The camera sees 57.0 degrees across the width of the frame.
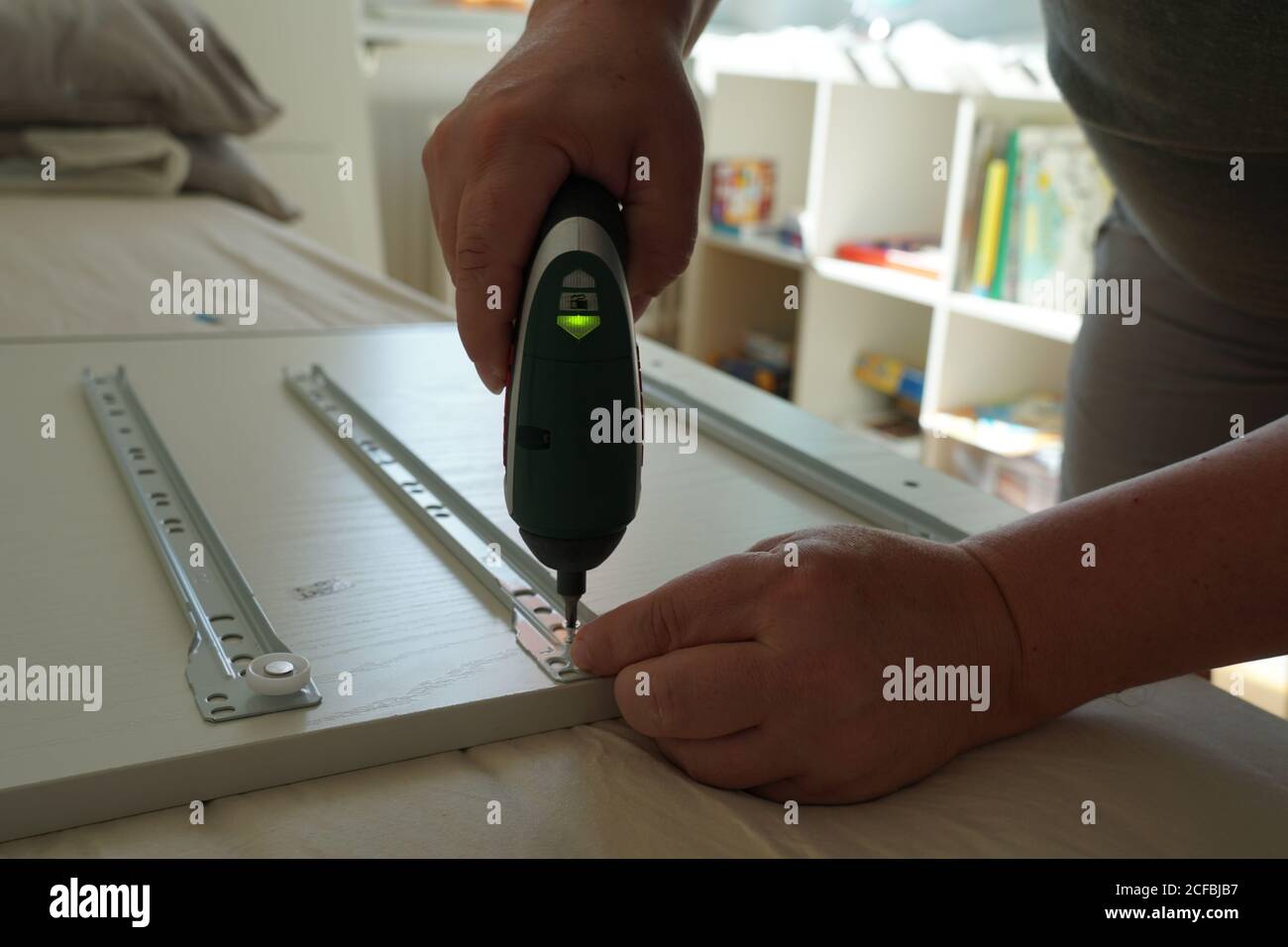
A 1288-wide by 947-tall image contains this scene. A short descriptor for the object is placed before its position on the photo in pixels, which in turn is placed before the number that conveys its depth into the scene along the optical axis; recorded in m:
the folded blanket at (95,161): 1.92
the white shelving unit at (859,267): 2.46
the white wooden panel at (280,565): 0.55
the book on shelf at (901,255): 2.64
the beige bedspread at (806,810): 0.52
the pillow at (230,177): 2.11
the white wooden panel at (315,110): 2.71
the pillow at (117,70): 1.97
